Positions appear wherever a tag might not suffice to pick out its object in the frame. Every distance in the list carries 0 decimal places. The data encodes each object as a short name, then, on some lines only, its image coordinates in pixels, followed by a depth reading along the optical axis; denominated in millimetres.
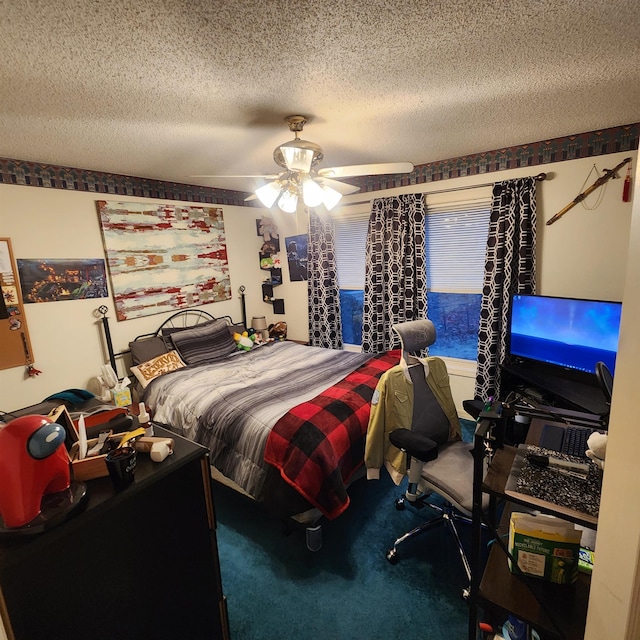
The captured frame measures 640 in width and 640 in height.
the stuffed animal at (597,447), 966
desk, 949
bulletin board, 2676
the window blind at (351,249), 4090
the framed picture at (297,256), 4465
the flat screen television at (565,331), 2277
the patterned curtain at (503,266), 2939
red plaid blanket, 1929
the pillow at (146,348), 3324
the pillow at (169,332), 3535
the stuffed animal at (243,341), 3971
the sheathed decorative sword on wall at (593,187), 2570
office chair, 1709
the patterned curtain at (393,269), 3545
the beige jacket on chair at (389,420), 1947
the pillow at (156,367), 3143
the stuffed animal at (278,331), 4641
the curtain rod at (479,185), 2867
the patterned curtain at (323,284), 4164
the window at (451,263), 3383
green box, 1006
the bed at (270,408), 1958
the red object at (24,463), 842
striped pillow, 3526
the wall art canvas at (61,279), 2809
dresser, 868
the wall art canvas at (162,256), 3336
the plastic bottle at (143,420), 1402
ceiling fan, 2041
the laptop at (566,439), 1279
